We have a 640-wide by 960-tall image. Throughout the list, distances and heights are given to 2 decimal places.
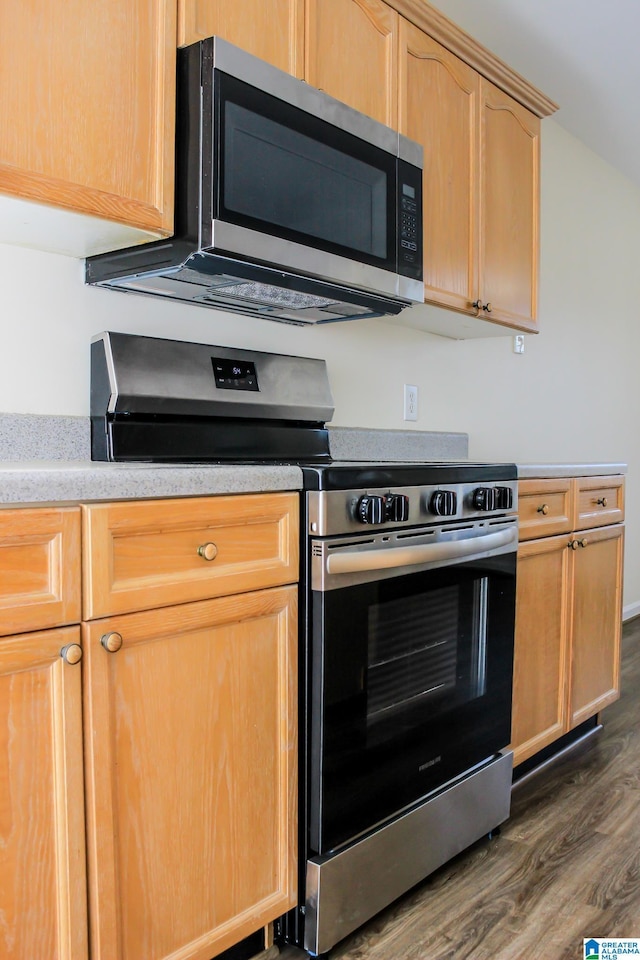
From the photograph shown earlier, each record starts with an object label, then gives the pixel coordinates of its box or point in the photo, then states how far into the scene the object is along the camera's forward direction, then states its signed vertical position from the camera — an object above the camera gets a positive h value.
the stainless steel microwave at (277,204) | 1.46 +0.51
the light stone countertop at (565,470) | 2.11 -0.08
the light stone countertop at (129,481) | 1.04 -0.06
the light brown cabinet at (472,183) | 2.10 +0.80
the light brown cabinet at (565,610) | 2.15 -0.52
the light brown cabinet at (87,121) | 1.24 +0.56
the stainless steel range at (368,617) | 1.45 -0.38
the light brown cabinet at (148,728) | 1.06 -0.46
